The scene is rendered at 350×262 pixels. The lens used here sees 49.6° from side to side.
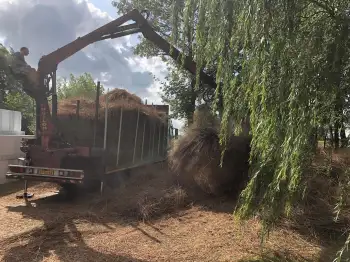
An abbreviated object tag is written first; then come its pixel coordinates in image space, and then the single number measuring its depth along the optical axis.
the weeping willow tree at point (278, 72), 4.02
